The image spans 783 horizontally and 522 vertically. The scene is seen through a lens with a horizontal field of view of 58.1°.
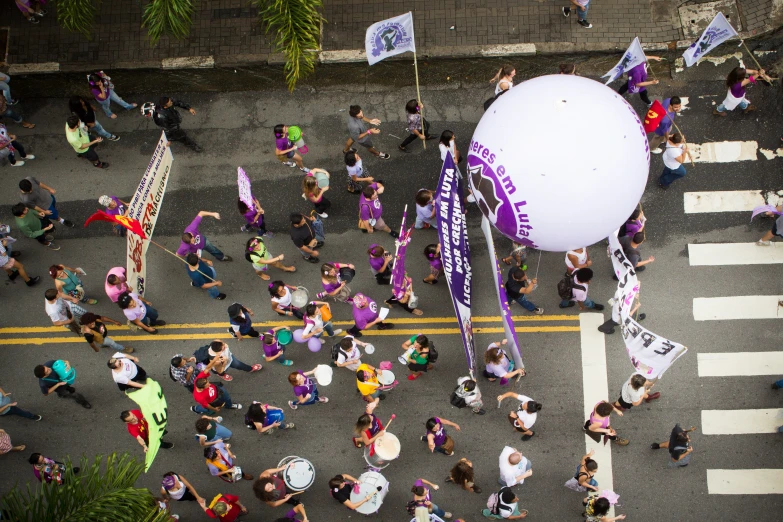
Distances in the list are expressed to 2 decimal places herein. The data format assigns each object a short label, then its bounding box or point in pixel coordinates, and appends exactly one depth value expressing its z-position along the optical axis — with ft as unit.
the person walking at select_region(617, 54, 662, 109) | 39.34
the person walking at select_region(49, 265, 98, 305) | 36.52
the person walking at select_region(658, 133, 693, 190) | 37.47
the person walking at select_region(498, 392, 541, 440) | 31.78
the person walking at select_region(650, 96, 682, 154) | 37.81
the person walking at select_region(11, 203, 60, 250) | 38.01
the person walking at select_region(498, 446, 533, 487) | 30.63
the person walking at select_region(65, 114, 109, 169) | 40.16
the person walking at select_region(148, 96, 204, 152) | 40.13
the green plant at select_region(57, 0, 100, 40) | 34.42
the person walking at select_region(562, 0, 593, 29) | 42.84
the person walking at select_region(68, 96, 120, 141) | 40.91
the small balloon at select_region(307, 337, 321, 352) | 35.45
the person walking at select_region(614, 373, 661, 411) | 31.65
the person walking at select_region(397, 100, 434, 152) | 39.01
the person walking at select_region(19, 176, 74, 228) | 38.34
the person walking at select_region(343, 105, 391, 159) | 39.10
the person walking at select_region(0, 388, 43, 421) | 35.17
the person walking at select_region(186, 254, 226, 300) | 36.01
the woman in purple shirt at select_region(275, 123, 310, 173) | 38.91
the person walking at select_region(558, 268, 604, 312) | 34.30
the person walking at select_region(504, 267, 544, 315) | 34.84
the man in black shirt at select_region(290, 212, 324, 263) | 36.29
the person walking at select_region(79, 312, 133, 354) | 34.71
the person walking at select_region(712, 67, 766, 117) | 38.19
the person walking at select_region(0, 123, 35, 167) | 41.50
